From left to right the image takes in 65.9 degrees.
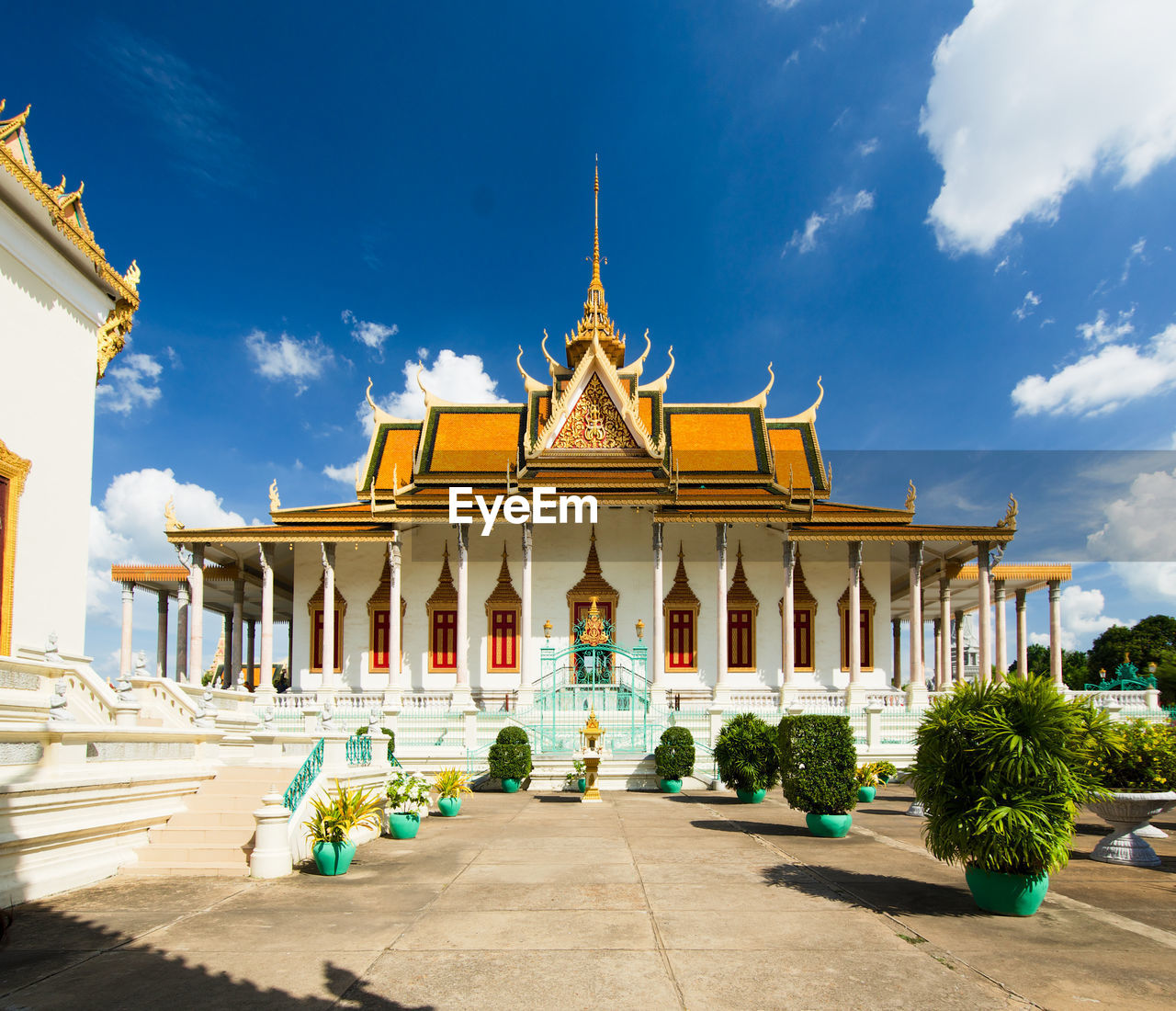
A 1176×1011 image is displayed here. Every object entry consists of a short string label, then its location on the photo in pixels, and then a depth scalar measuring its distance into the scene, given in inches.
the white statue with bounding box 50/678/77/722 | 346.9
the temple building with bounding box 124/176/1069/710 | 1020.5
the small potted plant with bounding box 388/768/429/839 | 457.7
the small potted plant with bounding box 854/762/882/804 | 534.1
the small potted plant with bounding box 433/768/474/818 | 550.6
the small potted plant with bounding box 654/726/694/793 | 710.5
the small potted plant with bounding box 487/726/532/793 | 708.0
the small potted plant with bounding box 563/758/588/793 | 680.5
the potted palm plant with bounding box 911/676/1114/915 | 286.0
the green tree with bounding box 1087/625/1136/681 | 2154.3
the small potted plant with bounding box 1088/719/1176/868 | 401.7
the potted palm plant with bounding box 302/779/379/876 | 360.5
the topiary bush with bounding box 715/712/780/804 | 607.5
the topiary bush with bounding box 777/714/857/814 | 451.8
